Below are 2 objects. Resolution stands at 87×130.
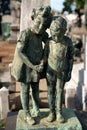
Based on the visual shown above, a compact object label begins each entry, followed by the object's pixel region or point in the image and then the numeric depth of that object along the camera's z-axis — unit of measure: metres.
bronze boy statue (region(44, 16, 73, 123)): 2.71
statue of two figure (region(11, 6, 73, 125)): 2.72
